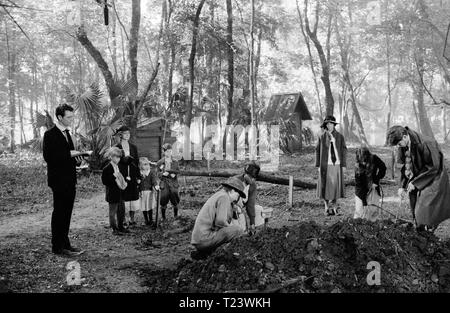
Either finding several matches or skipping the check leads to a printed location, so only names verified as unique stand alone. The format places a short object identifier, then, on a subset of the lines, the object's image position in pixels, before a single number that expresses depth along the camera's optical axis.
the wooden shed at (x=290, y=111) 22.88
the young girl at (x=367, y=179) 6.90
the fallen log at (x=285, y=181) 10.75
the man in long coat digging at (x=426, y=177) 5.35
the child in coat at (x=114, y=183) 7.04
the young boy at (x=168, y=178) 8.00
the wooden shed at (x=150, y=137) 16.53
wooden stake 9.31
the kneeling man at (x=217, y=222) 5.06
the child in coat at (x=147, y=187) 7.80
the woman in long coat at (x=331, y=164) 8.26
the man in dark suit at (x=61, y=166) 5.45
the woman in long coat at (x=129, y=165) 7.33
